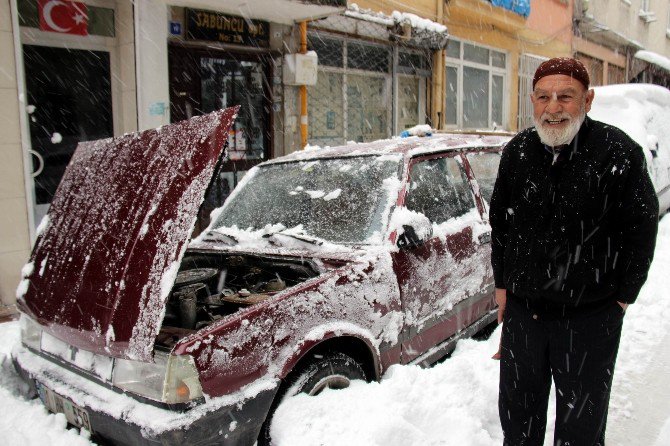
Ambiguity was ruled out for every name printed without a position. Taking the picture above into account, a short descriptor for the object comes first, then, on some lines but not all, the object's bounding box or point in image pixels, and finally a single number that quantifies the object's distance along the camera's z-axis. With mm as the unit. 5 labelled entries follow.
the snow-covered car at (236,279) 2322
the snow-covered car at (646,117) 7277
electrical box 8938
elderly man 2074
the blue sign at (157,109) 7176
